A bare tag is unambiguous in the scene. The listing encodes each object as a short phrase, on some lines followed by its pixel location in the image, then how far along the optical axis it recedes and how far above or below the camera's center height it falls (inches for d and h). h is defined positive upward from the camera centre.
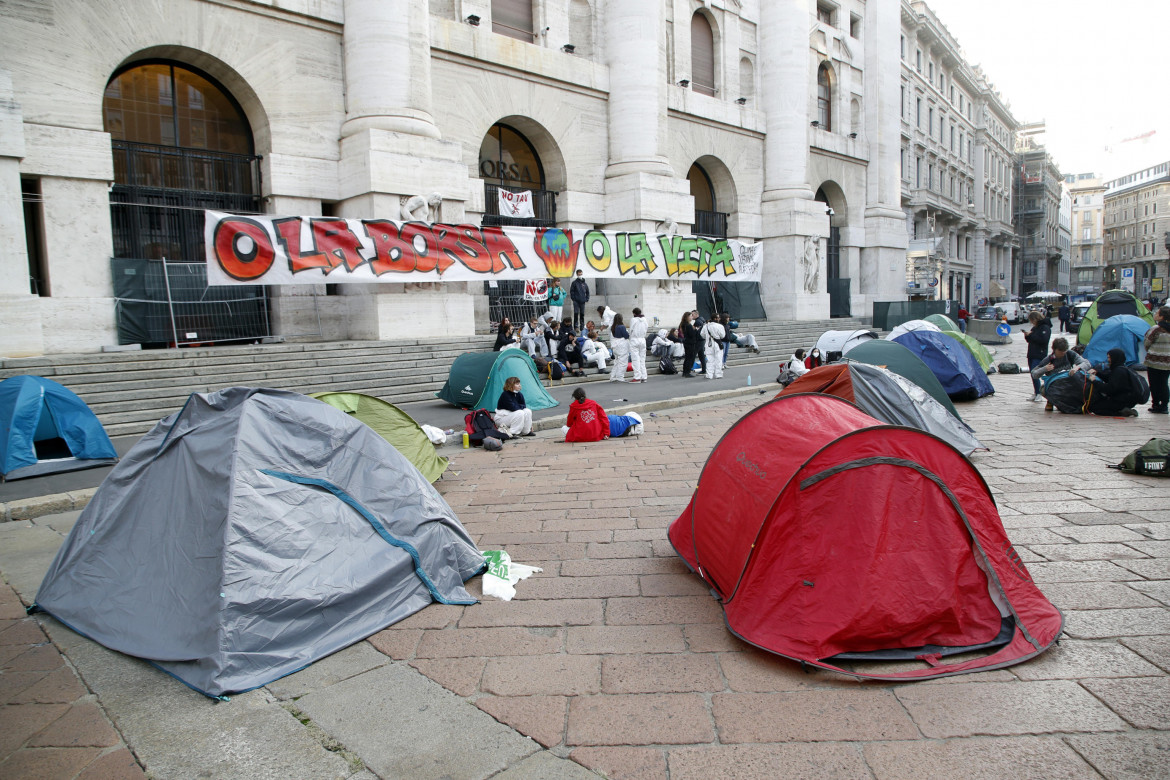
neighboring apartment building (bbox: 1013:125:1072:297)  2915.8 +411.4
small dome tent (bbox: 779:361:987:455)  309.0 -33.4
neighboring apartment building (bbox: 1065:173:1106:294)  4446.4 +464.5
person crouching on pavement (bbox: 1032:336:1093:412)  470.5 -34.9
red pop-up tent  148.0 -53.7
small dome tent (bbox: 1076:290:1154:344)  699.4 +0.3
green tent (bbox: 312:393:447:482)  305.6 -45.2
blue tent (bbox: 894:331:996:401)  540.7 -38.6
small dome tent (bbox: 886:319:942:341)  562.6 -11.0
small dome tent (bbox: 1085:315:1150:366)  542.9 -21.2
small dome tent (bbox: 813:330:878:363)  707.4 -24.0
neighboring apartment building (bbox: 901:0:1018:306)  1739.7 +417.8
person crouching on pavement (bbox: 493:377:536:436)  433.1 -54.5
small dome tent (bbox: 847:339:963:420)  366.6 -26.2
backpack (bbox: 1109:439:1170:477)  295.4 -62.9
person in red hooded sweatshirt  414.6 -58.2
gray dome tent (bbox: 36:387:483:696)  156.7 -53.4
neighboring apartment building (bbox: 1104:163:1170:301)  3715.6 +457.3
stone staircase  445.7 -29.8
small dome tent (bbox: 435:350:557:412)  486.6 -39.3
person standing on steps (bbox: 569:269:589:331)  769.6 +28.7
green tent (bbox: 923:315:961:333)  679.1 -9.0
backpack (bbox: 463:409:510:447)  416.2 -60.3
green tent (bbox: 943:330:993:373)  594.9 -33.1
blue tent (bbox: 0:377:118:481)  329.1 -46.7
